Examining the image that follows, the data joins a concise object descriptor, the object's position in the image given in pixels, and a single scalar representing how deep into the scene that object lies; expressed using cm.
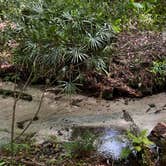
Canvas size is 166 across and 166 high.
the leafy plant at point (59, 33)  446
